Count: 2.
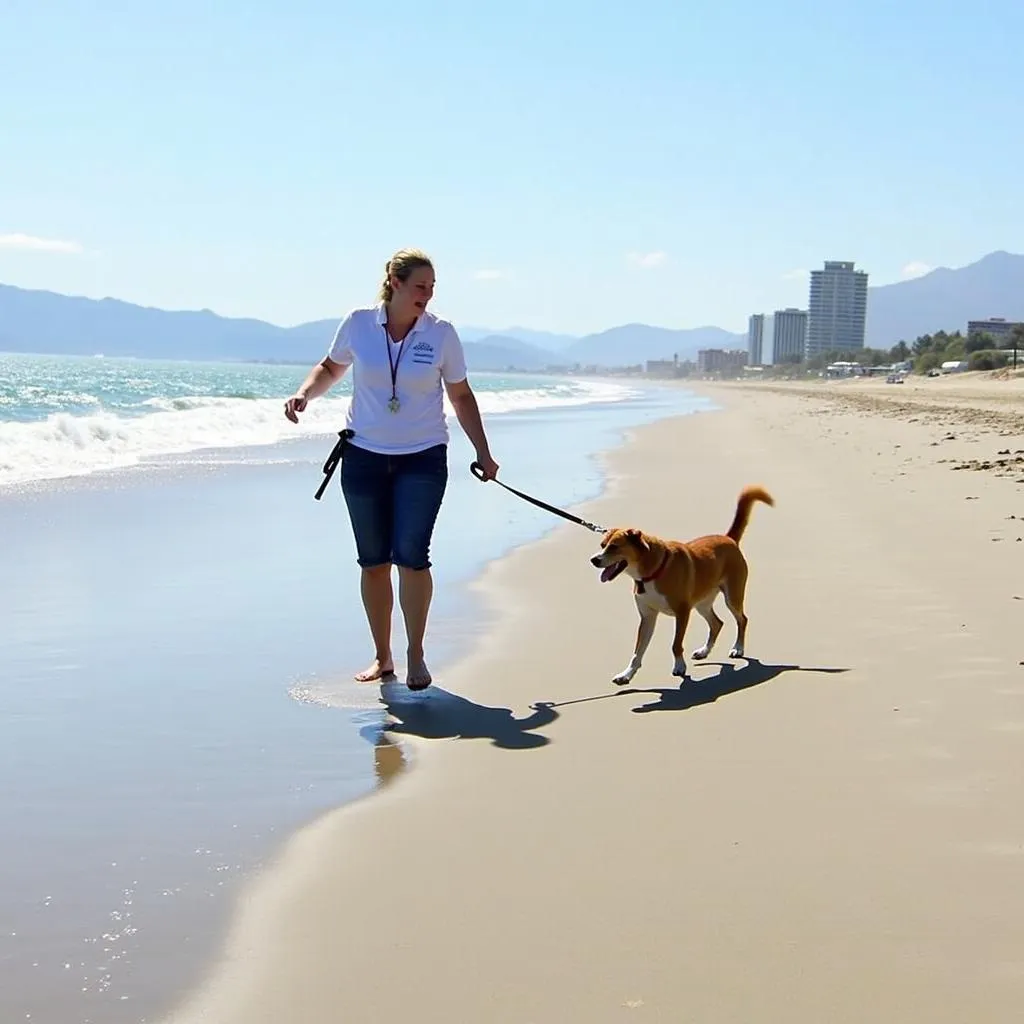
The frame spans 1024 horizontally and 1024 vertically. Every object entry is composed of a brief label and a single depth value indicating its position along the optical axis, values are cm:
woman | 471
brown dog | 486
